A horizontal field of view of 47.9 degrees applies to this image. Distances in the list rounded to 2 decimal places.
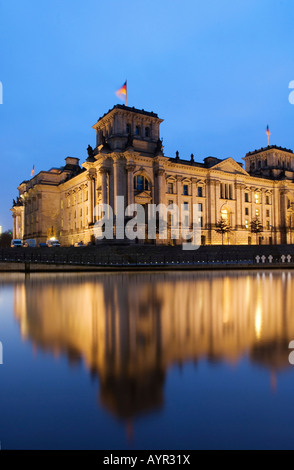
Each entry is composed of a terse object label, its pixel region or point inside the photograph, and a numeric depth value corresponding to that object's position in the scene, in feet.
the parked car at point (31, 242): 212.35
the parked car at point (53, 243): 199.72
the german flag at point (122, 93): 185.26
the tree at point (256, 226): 250.98
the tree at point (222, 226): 225.19
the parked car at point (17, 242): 204.15
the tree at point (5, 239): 466.86
